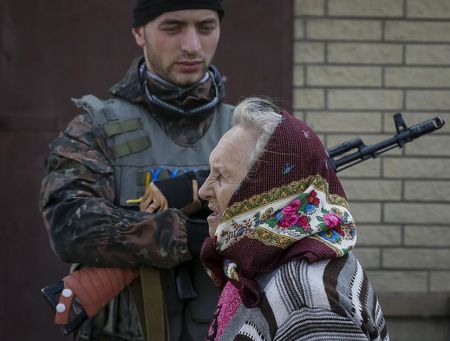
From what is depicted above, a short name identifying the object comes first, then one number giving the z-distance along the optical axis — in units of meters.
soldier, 3.18
